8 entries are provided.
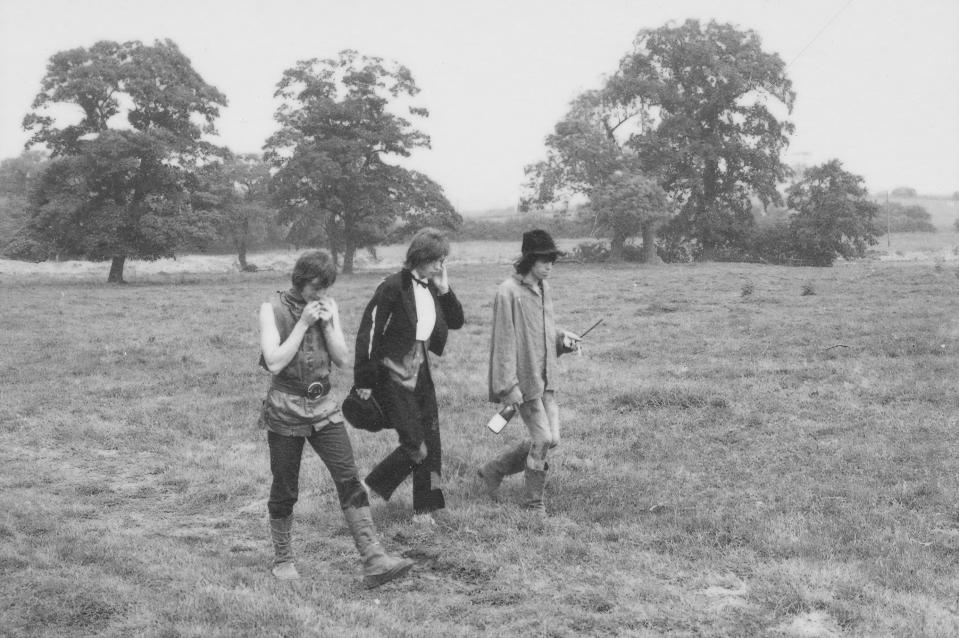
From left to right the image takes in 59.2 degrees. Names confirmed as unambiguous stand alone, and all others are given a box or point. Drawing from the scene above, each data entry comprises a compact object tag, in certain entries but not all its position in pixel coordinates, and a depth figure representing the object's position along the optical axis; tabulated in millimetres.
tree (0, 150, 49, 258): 48312
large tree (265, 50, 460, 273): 42344
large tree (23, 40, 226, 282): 36469
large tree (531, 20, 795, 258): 48094
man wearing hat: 6777
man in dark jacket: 6195
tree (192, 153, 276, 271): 39628
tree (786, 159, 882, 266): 49625
